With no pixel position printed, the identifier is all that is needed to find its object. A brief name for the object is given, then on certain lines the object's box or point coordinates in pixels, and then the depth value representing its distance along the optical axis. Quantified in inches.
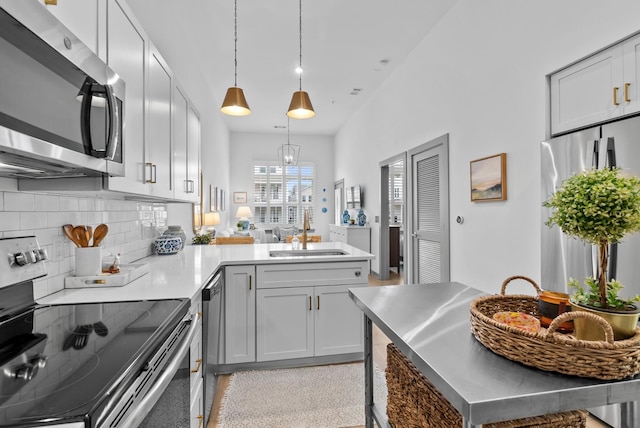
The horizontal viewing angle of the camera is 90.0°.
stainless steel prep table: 23.4
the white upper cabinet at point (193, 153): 110.3
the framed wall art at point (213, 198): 220.5
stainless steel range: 24.2
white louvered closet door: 143.6
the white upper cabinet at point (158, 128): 71.6
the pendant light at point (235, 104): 106.8
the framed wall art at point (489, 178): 107.6
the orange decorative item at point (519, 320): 31.5
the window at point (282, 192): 370.3
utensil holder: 63.4
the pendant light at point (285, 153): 352.3
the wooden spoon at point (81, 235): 62.9
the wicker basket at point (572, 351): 24.7
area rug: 77.2
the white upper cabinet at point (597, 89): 70.9
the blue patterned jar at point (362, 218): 258.5
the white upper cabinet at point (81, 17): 39.0
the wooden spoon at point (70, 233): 61.2
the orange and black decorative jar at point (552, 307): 32.3
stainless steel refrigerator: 68.9
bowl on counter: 107.7
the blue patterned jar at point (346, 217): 285.0
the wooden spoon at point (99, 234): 65.9
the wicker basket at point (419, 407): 31.1
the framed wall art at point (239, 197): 356.2
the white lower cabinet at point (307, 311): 98.3
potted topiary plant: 26.4
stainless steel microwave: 29.8
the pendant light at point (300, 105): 107.7
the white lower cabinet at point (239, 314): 96.0
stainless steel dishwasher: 71.0
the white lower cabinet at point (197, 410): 59.0
